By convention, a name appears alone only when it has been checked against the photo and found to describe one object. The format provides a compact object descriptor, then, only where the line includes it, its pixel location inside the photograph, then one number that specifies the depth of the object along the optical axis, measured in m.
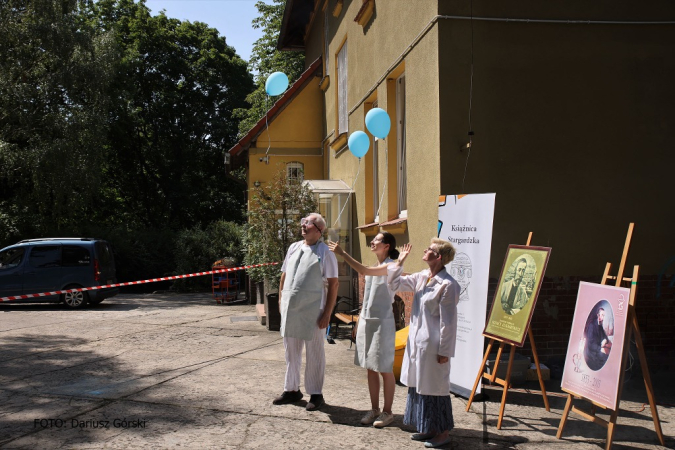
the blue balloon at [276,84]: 11.96
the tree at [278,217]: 12.05
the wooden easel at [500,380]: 5.57
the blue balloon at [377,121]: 8.07
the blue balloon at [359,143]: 9.15
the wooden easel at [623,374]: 4.79
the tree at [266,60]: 27.08
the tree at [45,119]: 21.23
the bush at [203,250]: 22.42
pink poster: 4.91
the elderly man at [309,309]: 6.07
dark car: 16.47
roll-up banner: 6.13
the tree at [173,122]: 33.25
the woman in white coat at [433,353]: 5.00
